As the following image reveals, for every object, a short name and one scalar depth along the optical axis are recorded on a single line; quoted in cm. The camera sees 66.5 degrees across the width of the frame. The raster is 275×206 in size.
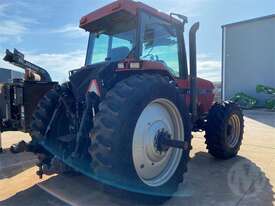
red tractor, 196
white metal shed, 1185
